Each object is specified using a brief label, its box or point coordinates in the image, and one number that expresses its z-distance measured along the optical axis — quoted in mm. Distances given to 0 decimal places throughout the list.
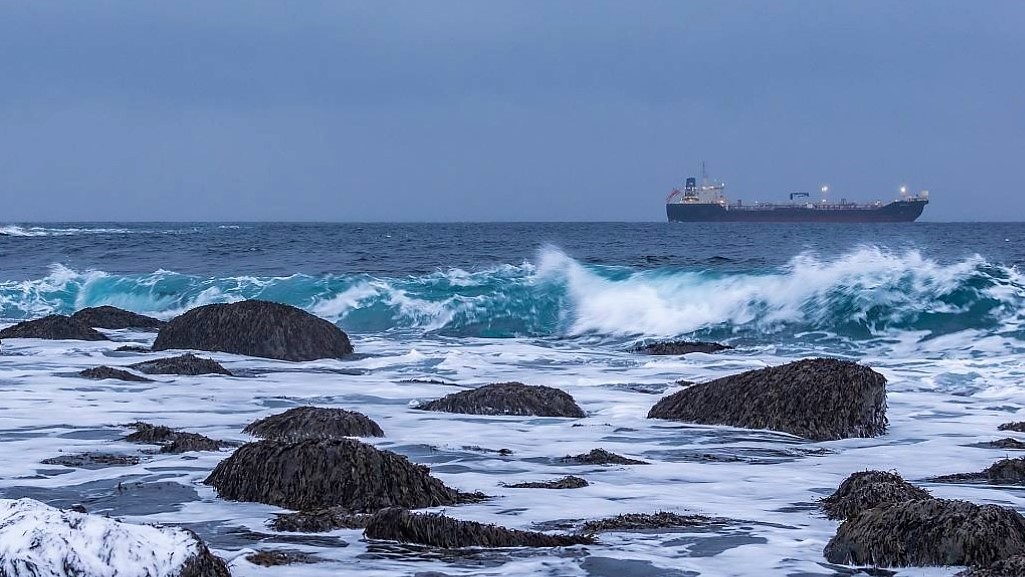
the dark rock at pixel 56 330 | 34469
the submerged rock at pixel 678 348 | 33531
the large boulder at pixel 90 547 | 8234
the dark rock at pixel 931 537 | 10258
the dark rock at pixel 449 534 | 10680
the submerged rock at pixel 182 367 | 26109
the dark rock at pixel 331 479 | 12609
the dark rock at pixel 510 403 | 20844
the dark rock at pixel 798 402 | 19328
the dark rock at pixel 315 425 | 17250
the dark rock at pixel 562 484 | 13930
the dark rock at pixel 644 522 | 11594
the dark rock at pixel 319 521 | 11453
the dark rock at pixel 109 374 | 24547
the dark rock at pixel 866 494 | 12398
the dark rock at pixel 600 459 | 15898
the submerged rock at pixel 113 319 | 40469
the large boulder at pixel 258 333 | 31156
